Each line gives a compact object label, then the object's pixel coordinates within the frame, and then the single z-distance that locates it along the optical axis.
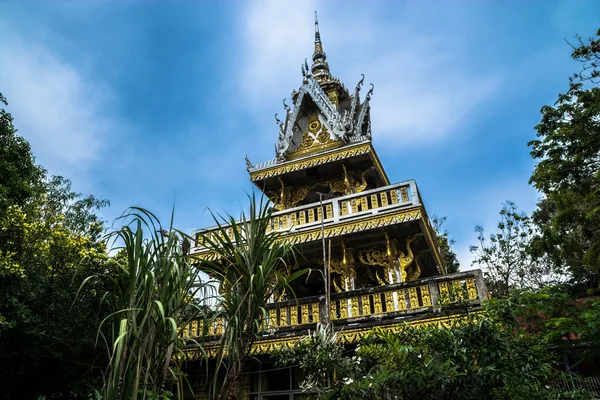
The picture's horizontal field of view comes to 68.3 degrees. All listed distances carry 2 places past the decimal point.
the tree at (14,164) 9.11
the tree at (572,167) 9.81
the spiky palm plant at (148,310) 3.55
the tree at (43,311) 7.45
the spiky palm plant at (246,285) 3.77
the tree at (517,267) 20.02
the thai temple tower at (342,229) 7.64
